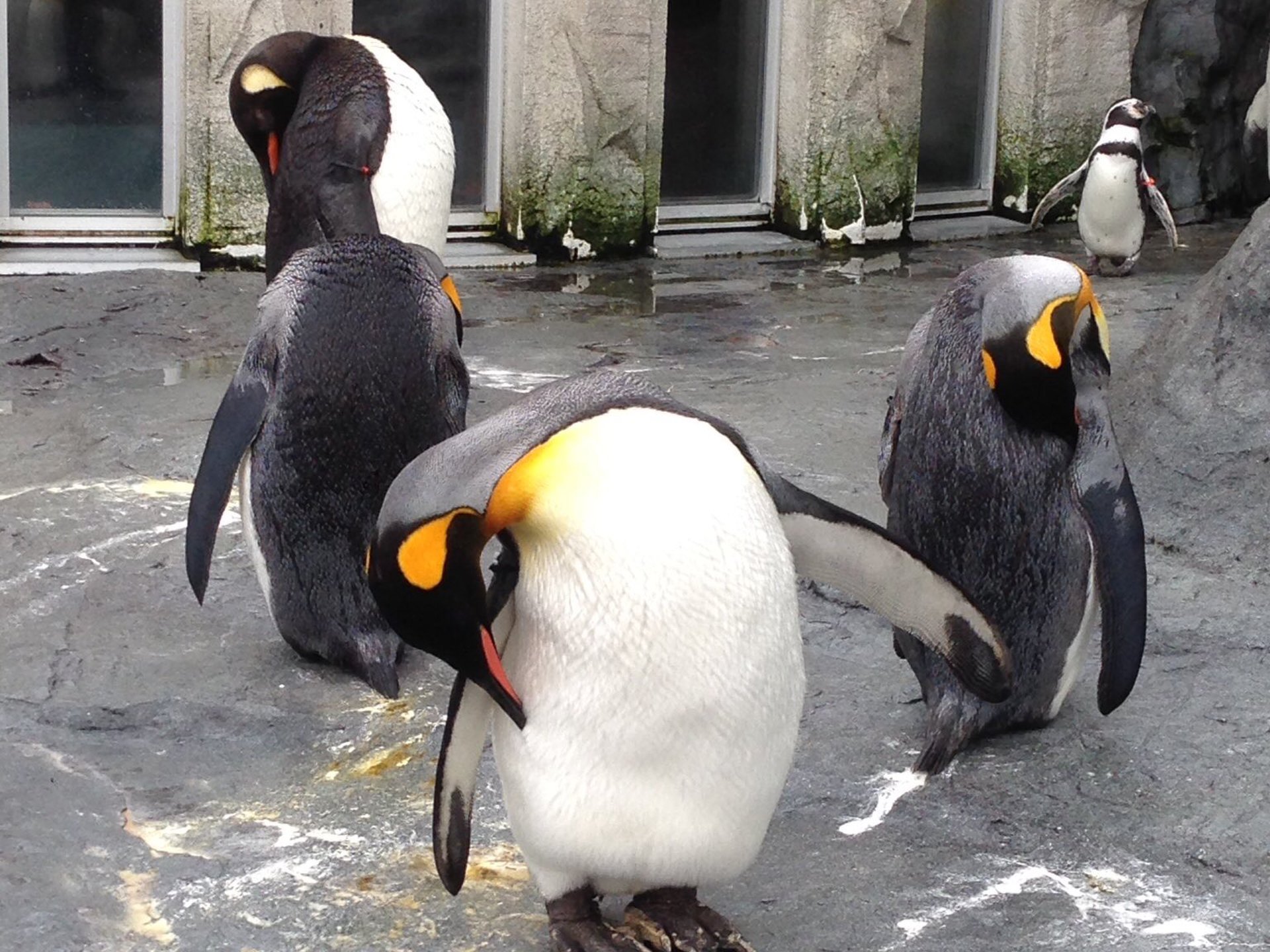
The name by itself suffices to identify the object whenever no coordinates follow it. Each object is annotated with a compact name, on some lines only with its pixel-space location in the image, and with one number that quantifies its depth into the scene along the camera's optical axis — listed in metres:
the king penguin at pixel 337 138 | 5.71
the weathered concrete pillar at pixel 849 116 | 9.13
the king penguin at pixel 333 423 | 3.65
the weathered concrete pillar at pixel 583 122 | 8.48
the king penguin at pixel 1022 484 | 3.24
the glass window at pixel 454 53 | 8.60
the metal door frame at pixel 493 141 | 8.64
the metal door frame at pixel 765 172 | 9.38
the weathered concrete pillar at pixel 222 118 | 7.76
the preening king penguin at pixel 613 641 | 2.39
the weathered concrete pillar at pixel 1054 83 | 9.93
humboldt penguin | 8.44
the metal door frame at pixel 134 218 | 7.92
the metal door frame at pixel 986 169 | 10.11
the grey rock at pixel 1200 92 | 10.41
